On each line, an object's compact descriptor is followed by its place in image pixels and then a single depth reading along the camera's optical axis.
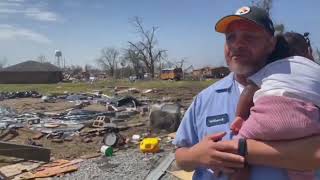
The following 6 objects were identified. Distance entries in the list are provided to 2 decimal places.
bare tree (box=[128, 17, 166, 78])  44.18
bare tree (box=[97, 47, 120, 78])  53.20
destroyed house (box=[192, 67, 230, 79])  39.84
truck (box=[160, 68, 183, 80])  34.75
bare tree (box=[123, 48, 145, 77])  45.42
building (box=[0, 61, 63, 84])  43.01
